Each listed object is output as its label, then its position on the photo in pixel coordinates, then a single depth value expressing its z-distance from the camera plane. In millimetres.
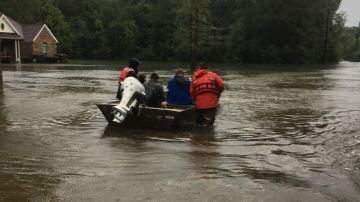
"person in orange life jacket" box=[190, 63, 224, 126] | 10562
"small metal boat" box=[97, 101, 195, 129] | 10068
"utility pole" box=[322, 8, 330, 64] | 67062
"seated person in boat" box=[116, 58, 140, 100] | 10827
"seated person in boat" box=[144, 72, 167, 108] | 10711
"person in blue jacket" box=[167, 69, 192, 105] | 11273
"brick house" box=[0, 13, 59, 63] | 49969
